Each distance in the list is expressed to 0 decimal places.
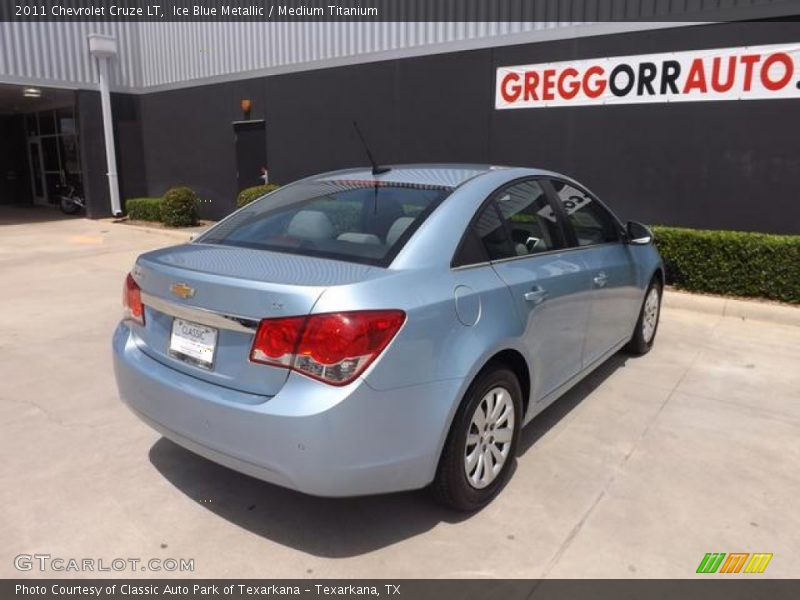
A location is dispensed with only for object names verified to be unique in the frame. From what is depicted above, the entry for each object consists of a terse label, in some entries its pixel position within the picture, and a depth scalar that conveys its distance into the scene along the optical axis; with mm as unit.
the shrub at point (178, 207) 13898
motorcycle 18484
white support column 15711
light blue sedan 2418
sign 7348
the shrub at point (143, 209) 15133
